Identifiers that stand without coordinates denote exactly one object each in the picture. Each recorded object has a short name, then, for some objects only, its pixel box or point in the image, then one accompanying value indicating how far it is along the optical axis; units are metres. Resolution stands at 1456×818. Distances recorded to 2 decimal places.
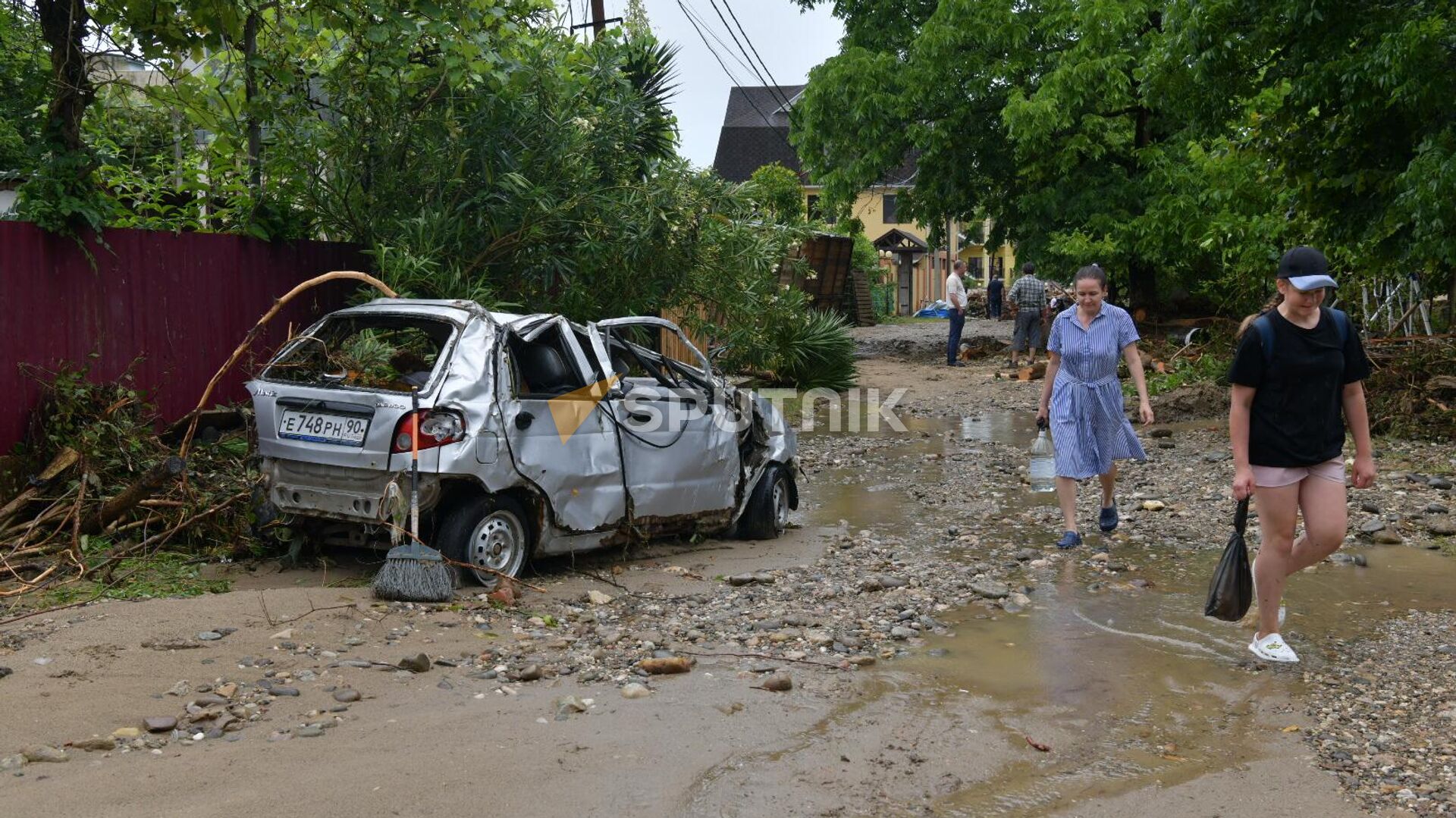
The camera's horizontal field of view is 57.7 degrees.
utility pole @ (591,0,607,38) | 19.52
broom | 6.62
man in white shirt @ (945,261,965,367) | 24.52
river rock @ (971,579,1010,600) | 7.34
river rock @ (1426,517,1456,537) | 8.95
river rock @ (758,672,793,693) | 5.54
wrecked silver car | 6.96
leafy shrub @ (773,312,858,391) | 19.25
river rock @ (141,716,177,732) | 4.80
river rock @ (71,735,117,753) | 4.61
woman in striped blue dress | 8.62
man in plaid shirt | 22.69
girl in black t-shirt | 5.80
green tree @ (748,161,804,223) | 42.00
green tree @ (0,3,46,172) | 9.04
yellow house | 53.19
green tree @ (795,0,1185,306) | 20.92
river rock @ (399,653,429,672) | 5.65
